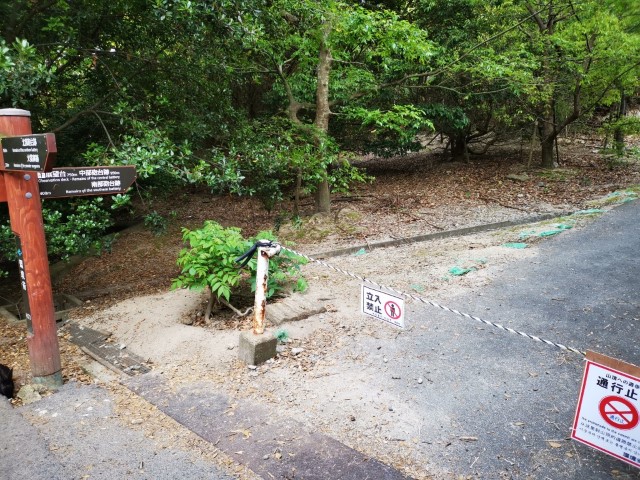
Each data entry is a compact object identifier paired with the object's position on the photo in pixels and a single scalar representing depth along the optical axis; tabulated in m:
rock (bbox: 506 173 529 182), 14.12
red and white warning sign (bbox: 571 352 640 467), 2.48
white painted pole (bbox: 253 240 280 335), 4.34
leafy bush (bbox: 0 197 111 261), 5.89
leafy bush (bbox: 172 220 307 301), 5.55
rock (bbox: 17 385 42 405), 4.23
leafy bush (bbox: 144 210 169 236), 6.95
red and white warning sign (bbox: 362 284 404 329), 3.74
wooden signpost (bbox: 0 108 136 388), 4.18
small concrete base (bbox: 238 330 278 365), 4.50
